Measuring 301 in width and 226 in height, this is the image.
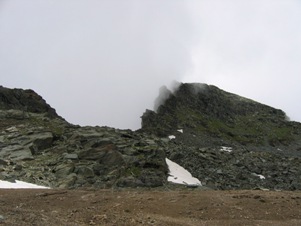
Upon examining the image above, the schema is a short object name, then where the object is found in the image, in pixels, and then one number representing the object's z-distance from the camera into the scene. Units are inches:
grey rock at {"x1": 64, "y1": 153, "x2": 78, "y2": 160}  2023.9
